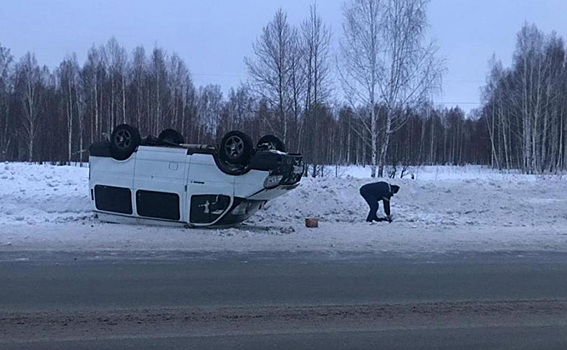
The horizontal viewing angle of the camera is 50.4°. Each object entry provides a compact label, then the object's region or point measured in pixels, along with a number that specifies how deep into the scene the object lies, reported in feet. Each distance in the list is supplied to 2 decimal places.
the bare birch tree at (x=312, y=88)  88.69
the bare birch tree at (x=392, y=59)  89.20
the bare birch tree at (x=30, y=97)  157.69
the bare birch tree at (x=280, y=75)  88.22
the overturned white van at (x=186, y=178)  43.01
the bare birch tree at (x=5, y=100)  168.96
